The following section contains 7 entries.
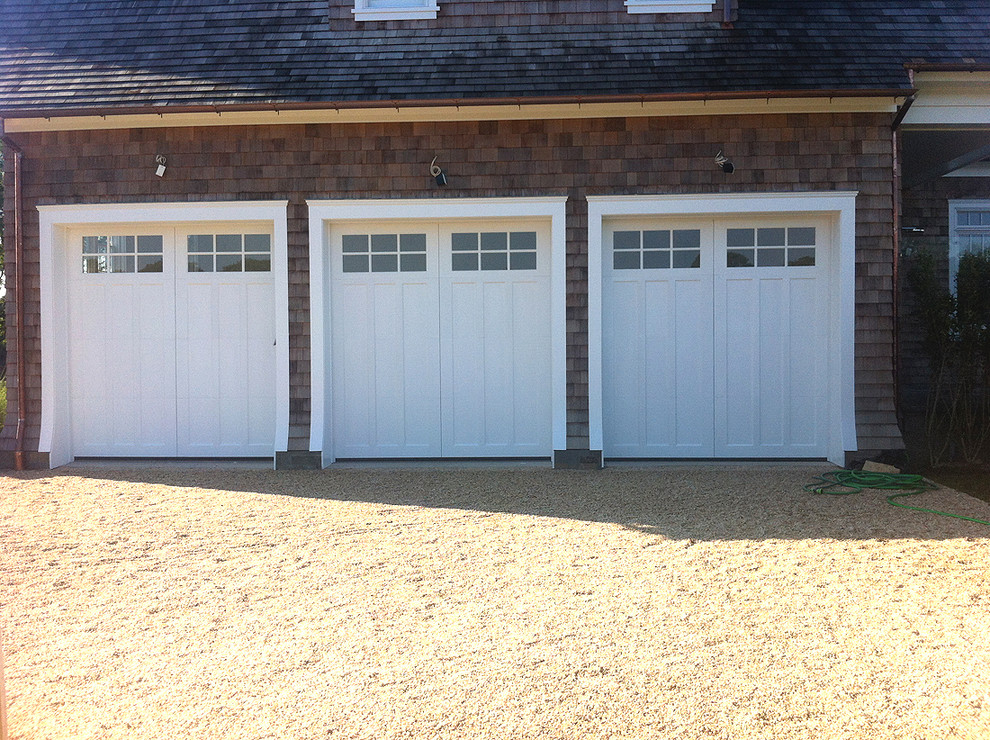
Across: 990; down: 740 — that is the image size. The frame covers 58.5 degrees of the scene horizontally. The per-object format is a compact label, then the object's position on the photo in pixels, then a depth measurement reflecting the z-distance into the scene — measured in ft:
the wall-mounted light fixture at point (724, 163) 24.93
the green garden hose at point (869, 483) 22.28
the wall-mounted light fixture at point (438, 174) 25.57
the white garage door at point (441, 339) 26.78
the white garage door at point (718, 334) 26.37
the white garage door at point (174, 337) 27.22
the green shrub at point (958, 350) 25.86
